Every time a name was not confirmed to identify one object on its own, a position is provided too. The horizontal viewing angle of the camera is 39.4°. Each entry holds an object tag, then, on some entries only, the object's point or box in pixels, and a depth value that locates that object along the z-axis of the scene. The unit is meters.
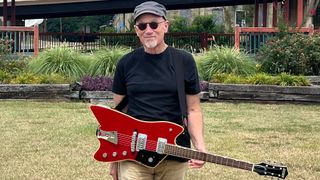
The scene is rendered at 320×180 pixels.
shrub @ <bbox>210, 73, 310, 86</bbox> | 9.84
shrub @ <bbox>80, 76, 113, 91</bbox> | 9.95
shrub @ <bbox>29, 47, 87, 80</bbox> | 10.76
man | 2.98
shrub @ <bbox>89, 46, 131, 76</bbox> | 10.68
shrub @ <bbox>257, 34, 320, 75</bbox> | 10.54
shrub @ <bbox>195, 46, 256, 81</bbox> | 10.69
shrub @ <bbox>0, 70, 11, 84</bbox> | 10.28
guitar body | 2.93
